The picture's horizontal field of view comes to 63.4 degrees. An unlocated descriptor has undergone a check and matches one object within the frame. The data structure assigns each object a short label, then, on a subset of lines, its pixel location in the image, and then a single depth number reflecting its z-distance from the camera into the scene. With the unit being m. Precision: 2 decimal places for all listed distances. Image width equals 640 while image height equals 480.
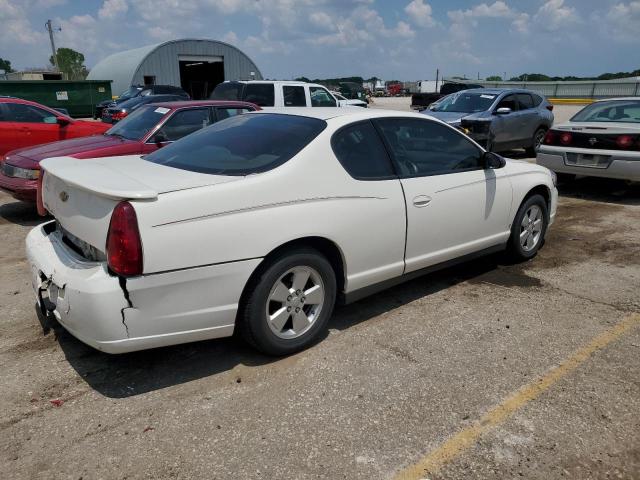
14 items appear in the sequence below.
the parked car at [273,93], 12.85
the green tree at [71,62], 83.35
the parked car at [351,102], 17.35
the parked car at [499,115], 10.49
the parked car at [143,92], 21.34
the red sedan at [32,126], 9.09
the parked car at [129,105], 17.03
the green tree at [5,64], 110.62
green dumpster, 22.89
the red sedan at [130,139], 6.39
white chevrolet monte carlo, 2.70
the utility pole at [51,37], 55.97
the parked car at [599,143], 7.57
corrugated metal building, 33.44
